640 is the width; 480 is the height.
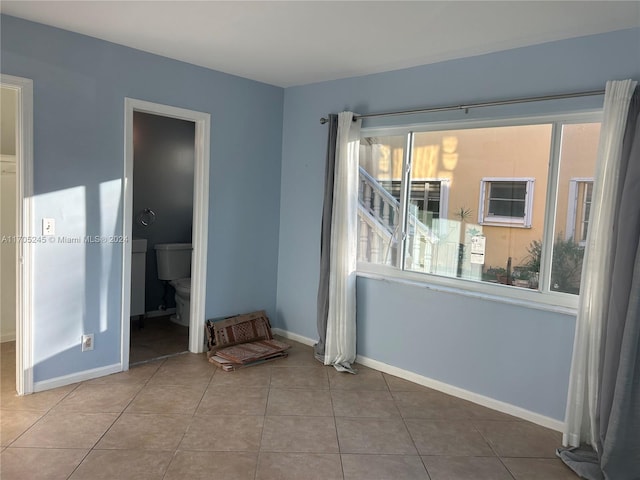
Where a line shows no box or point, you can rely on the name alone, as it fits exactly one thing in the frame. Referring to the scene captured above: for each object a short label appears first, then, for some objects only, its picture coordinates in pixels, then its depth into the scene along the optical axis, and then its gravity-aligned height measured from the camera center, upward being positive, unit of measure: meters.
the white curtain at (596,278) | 2.48 -0.28
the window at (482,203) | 2.87 +0.12
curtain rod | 2.65 +0.76
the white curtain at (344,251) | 3.70 -0.30
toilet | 4.68 -0.67
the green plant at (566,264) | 2.85 -0.24
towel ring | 4.79 -0.15
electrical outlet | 3.23 -0.99
